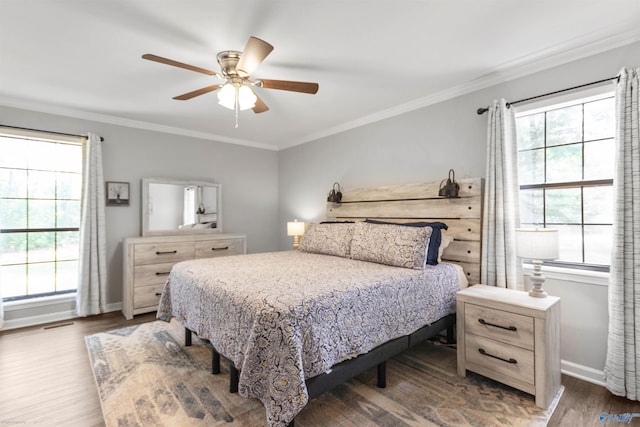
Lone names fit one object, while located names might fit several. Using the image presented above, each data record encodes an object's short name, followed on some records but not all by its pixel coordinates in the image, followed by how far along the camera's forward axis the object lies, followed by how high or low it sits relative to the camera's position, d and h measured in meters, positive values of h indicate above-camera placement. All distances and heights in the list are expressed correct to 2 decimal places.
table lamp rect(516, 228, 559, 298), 2.07 -0.24
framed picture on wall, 3.90 +0.25
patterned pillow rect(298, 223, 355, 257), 3.16 -0.29
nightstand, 1.95 -0.86
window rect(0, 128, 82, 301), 3.42 +0.00
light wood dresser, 3.62 -0.61
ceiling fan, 2.03 +0.95
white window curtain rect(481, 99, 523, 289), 2.55 +0.08
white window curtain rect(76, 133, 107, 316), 3.61 -0.29
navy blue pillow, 2.70 -0.23
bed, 1.54 -0.54
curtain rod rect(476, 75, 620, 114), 2.18 +0.95
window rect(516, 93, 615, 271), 2.33 +0.32
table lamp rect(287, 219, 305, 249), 4.41 -0.23
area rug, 1.82 -1.23
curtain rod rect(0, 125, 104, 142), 3.35 +0.92
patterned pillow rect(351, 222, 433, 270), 2.51 -0.28
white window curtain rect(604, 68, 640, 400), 1.96 -0.26
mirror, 4.20 +0.09
